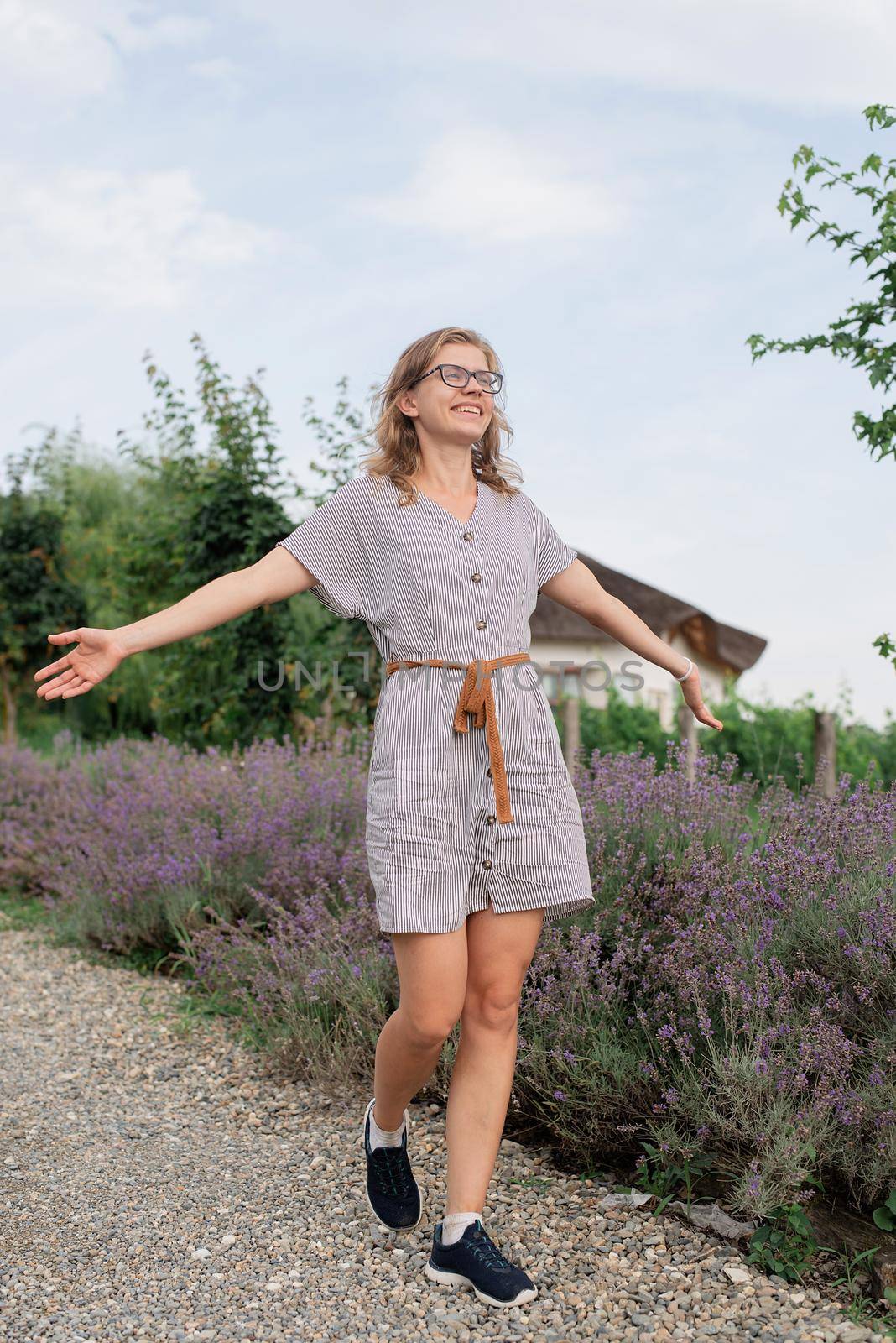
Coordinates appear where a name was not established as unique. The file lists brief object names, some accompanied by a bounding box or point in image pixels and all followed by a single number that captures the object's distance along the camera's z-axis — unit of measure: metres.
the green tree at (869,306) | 4.85
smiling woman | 2.49
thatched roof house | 18.41
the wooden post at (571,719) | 9.53
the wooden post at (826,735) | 8.19
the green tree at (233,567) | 9.70
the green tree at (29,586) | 18.73
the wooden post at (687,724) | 8.10
